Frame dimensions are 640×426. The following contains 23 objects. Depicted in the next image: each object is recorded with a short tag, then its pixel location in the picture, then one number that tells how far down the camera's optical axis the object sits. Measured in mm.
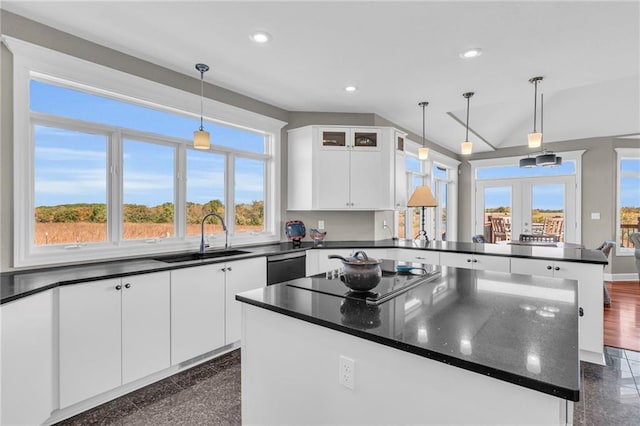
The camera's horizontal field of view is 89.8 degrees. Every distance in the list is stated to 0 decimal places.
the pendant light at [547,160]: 4348
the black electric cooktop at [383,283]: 1593
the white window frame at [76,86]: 2199
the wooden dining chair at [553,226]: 6617
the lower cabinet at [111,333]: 1993
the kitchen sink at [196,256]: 2936
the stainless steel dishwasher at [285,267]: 3313
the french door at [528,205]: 6516
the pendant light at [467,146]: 3652
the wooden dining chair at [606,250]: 4395
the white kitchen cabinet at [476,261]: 3170
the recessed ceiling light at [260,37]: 2428
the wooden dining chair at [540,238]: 5350
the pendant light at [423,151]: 4066
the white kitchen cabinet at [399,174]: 4469
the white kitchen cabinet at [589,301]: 2744
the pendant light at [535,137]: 3278
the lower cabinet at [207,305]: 2543
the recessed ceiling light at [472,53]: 2688
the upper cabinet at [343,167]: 4203
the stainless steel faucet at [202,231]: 3182
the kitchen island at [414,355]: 927
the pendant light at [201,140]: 2812
